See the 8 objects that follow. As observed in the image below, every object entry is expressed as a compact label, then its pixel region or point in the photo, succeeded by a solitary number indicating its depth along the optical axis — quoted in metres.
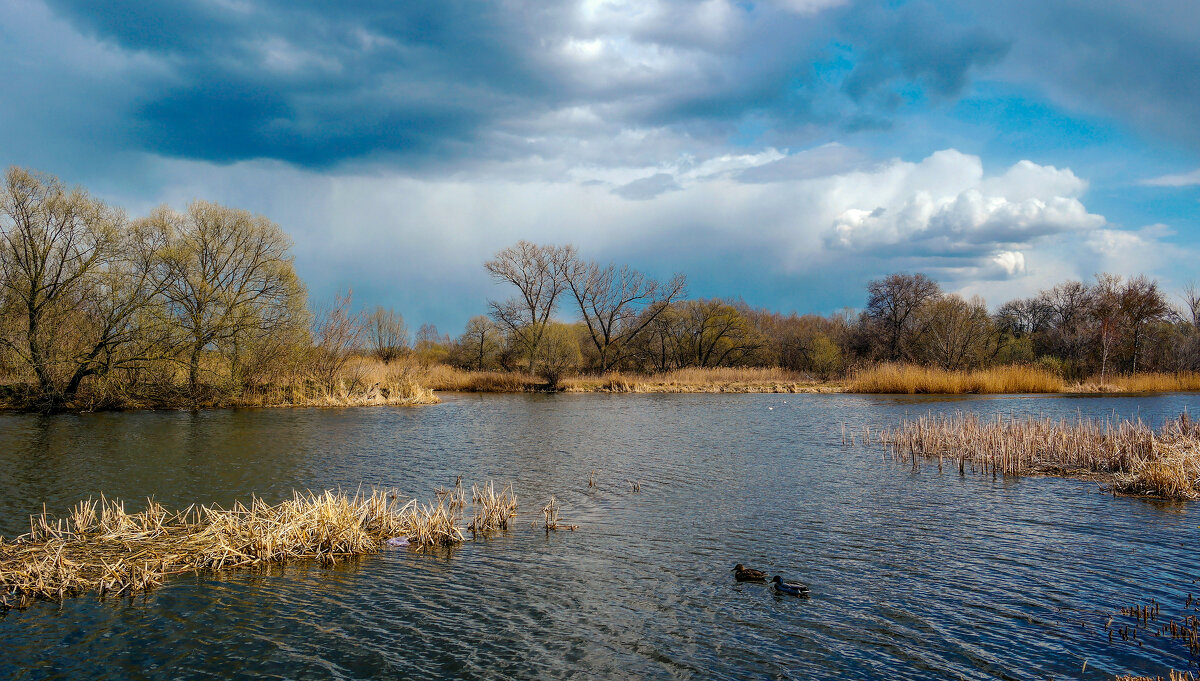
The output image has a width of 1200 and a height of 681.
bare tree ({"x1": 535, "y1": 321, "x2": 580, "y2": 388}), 51.66
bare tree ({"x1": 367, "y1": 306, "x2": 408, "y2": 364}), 60.50
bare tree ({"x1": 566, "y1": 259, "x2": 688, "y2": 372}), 62.34
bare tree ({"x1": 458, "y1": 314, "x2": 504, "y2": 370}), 64.25
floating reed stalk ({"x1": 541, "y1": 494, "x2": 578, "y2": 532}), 10.67
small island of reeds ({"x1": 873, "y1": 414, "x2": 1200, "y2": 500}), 12.86
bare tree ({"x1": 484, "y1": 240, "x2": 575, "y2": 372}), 59.84
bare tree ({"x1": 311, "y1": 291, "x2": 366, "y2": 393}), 36.72
